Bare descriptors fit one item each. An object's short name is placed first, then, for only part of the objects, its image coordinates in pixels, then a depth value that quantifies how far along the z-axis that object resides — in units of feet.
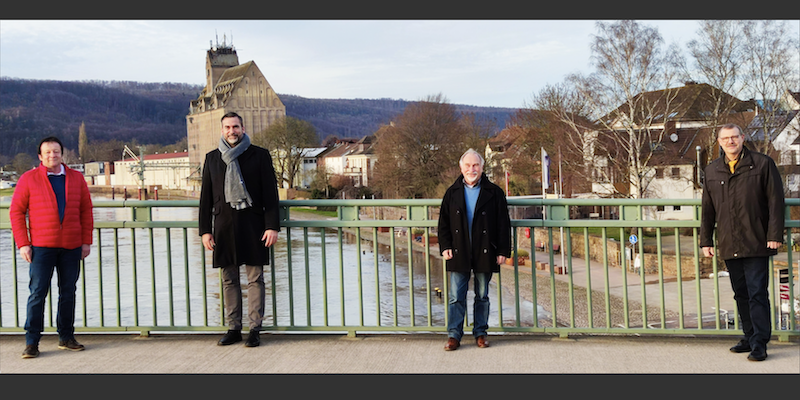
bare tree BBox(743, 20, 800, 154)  110.93
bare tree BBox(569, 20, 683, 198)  113.91
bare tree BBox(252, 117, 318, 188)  308.60
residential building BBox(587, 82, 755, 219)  117.91
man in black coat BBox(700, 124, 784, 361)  16.80
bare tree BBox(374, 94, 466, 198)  193.67
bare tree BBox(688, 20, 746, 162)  111.63
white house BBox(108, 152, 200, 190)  458.50
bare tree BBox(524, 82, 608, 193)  126.21
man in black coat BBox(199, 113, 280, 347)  18.45
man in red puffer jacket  18.16
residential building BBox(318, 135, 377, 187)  323.55
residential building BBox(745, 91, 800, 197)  115.65
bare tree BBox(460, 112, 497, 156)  189.88
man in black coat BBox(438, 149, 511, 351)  17.85
